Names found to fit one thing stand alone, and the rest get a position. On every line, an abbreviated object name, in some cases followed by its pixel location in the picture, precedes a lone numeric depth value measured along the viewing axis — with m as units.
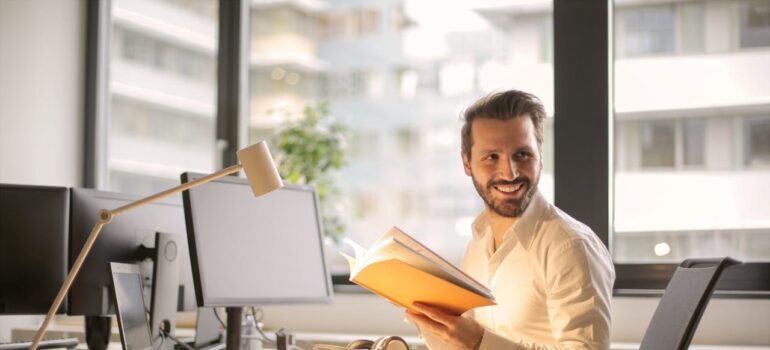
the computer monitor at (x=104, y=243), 2.65
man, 1.93
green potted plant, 3.88
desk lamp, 2.13
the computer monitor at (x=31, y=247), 2.68
